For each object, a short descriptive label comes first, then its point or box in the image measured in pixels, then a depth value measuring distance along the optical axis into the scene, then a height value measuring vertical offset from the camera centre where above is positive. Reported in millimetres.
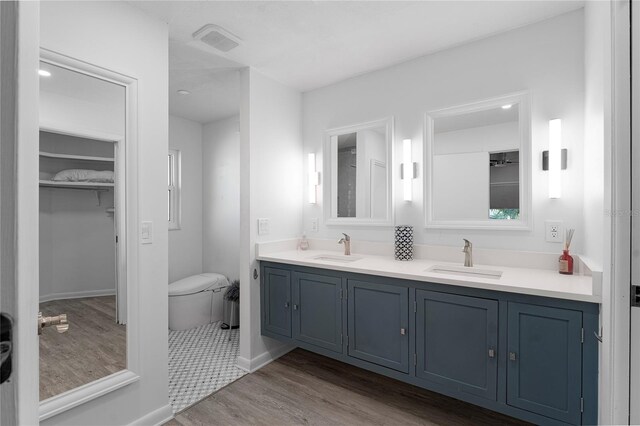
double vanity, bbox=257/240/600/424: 1397 -642
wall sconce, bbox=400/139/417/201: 2441 +333
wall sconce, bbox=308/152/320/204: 2975 +318
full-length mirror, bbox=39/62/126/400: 1516 -84
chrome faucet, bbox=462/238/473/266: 2047 -282
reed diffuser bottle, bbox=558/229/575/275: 1743 -282
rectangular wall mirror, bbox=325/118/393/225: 2598 +336
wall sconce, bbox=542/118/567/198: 1864 +321
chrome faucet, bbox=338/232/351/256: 2660 -287
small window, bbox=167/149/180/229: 3877 +282
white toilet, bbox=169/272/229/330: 3264 -984
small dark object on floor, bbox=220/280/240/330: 3254 -1038
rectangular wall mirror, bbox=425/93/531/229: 2033 +328
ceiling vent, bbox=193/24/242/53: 2008 +1186
